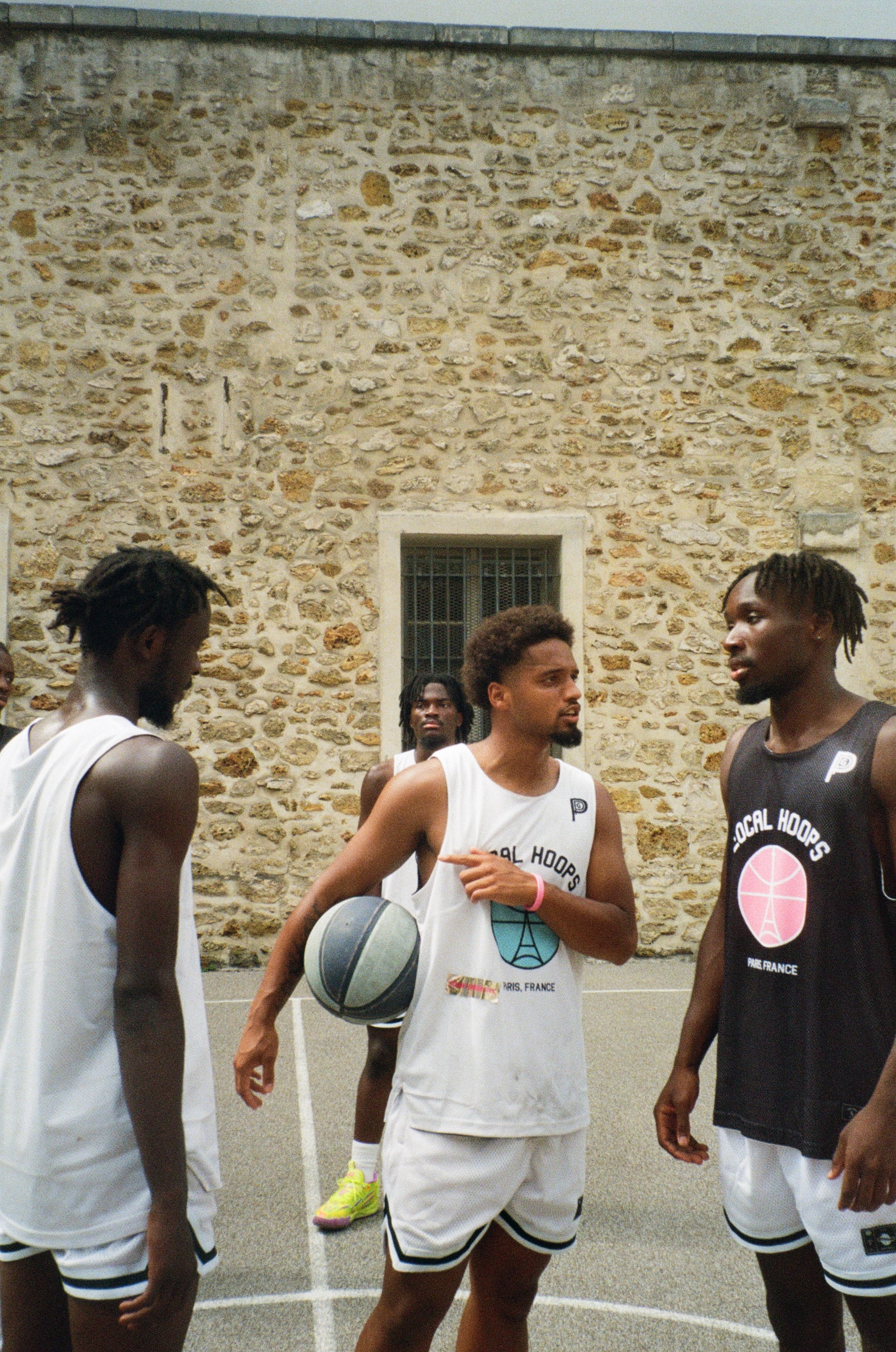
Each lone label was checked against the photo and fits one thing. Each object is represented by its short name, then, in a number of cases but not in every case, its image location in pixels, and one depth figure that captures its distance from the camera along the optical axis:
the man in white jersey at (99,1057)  1.73
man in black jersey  2.10
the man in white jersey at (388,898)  3.79
